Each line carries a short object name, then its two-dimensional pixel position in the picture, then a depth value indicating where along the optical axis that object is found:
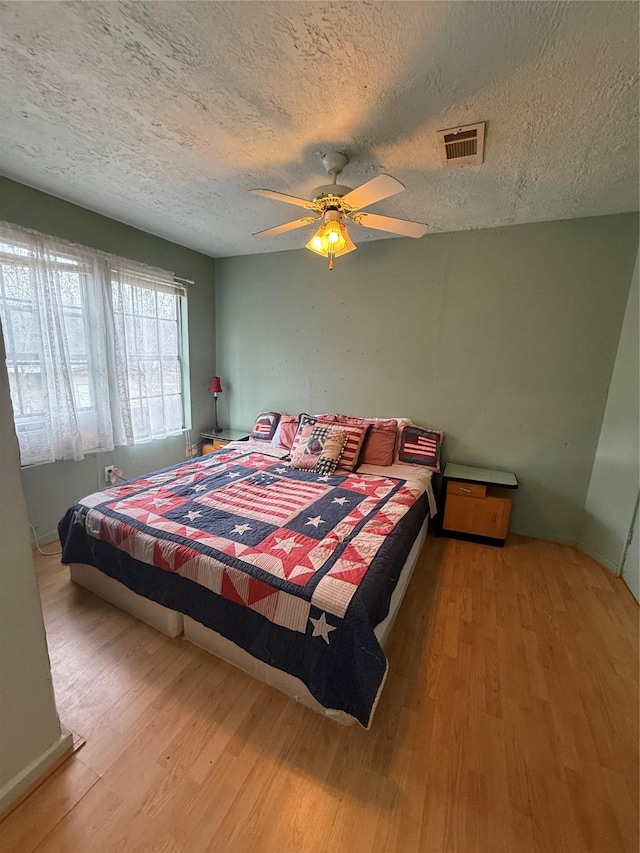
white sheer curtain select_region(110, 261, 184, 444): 2.88
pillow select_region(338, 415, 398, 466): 2.87
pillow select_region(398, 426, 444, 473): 2.89
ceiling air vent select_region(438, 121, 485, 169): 1.54
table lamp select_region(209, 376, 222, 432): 3.70
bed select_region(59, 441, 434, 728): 1.28
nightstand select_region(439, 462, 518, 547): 2.62
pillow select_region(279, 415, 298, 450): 3.20
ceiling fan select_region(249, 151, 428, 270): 1.54
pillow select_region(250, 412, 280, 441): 3.41
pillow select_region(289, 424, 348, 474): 2.70
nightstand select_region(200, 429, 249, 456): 3.67
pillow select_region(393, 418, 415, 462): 2.96
